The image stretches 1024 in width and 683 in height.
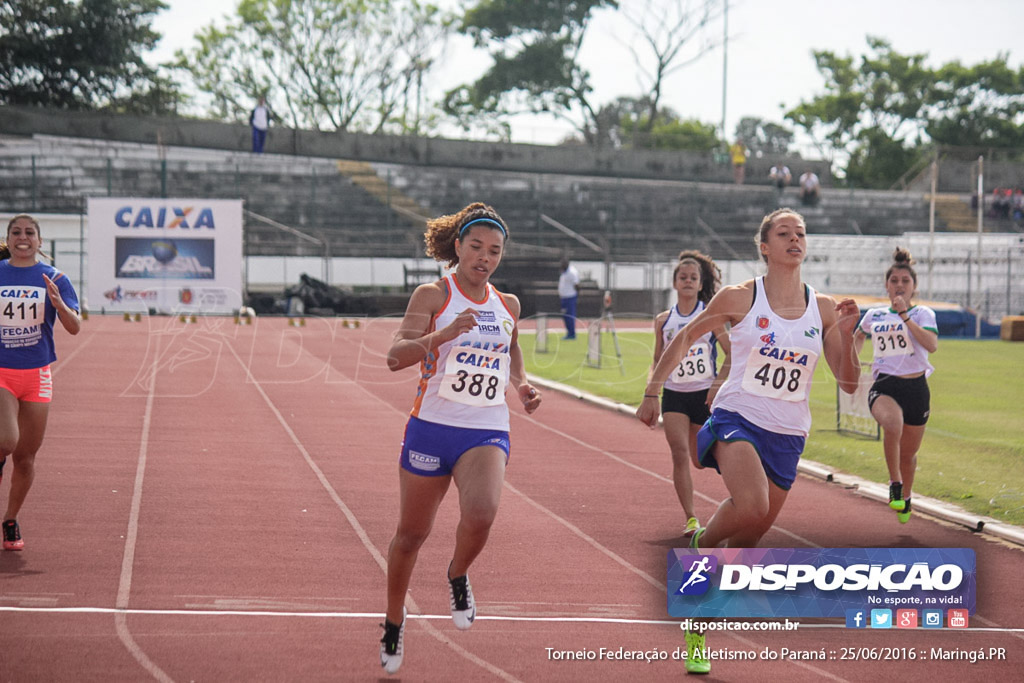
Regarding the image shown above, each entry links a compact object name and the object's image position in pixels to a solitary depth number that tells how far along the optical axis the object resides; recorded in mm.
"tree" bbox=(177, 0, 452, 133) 62469
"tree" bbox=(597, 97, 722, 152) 60928
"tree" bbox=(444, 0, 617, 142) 63656
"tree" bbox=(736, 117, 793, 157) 112212
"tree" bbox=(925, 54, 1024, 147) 67562
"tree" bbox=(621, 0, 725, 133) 63562
